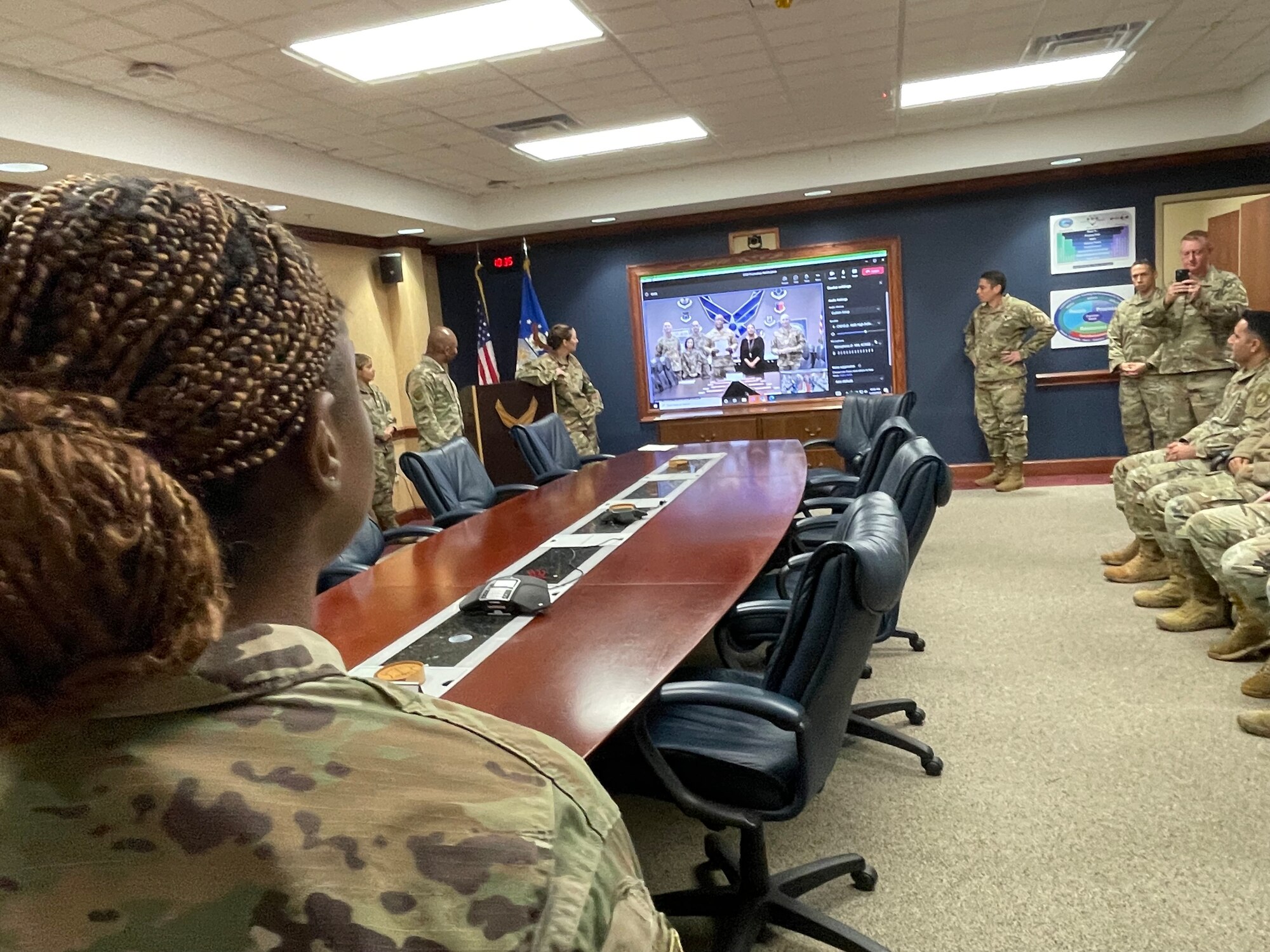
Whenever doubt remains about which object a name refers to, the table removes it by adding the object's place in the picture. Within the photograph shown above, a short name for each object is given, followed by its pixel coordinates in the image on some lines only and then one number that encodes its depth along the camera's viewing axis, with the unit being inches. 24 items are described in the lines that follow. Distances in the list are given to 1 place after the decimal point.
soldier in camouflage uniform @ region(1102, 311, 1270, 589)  145.6
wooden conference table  64.8
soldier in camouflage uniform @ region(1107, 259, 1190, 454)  229.5
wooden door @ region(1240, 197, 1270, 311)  235.5
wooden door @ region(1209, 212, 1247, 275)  252.7
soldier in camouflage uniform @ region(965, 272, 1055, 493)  259.0
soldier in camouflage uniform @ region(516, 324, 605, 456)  263.1
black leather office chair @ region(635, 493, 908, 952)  65.1
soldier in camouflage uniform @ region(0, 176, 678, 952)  18.6
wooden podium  261.1
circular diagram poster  264.7
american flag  312.8
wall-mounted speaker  285.9
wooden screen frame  280.8
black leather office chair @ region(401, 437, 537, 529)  159.8
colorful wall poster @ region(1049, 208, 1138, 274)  260.5
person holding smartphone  213.0
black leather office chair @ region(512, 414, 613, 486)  193.8
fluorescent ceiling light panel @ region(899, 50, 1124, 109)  187.5
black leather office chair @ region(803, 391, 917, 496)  201.3
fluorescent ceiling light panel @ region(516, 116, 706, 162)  212.5
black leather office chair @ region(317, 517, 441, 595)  122.8
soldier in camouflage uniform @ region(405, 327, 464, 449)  231.9
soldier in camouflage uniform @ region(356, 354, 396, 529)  215.6
